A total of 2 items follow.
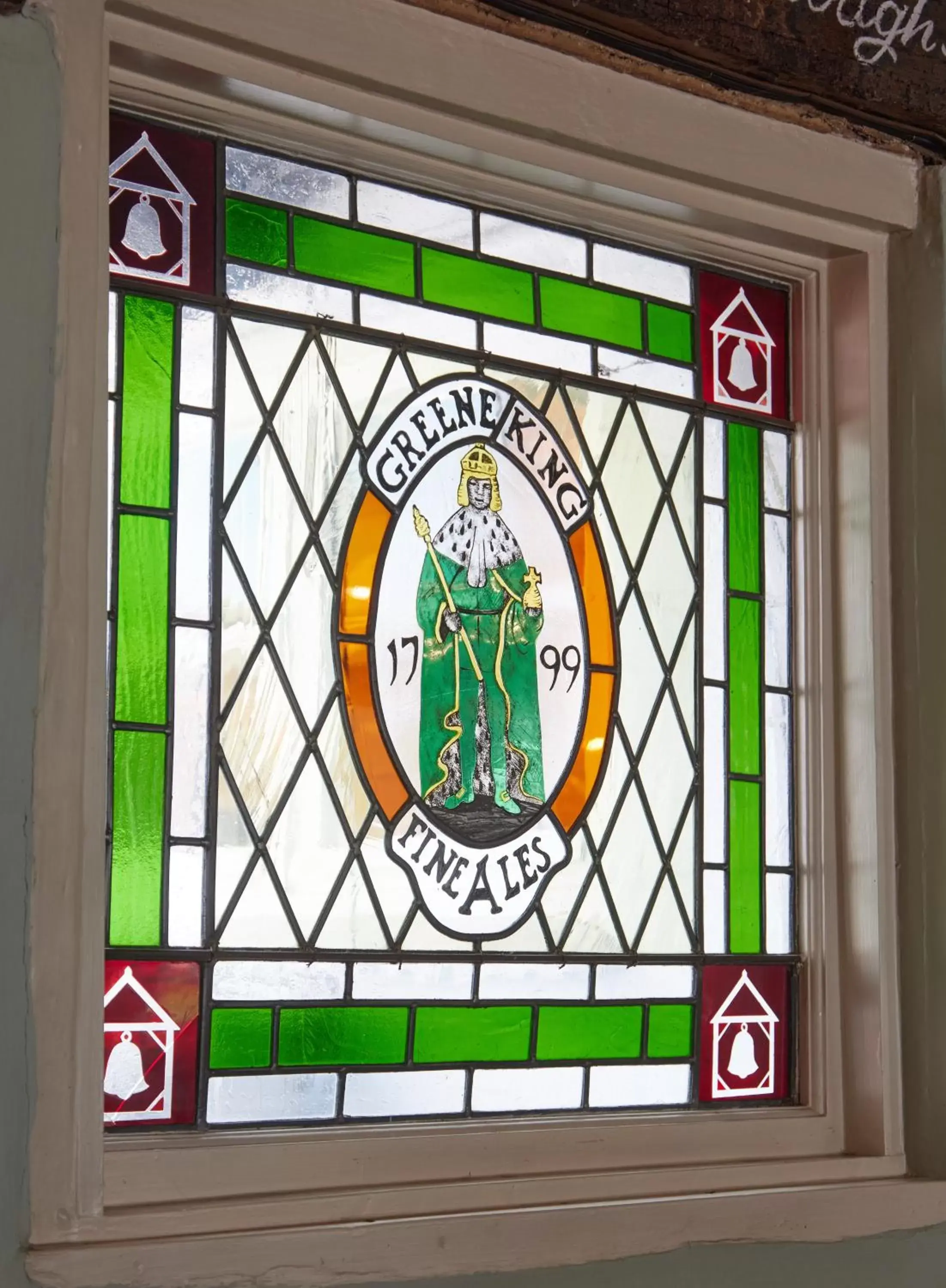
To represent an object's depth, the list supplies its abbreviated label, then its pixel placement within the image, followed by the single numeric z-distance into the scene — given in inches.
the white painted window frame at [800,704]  50.4
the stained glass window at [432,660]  56.4
